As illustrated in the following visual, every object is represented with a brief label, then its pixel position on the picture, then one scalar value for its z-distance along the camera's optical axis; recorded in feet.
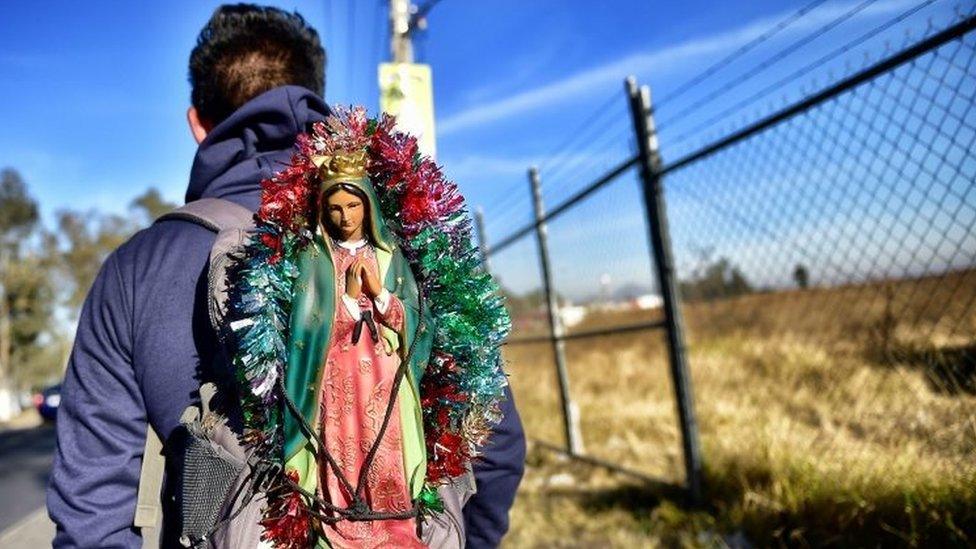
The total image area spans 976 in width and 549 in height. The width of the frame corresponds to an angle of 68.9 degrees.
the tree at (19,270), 109.40
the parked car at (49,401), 59.98
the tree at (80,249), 117.39
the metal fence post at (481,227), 26.09
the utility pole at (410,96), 12.37
